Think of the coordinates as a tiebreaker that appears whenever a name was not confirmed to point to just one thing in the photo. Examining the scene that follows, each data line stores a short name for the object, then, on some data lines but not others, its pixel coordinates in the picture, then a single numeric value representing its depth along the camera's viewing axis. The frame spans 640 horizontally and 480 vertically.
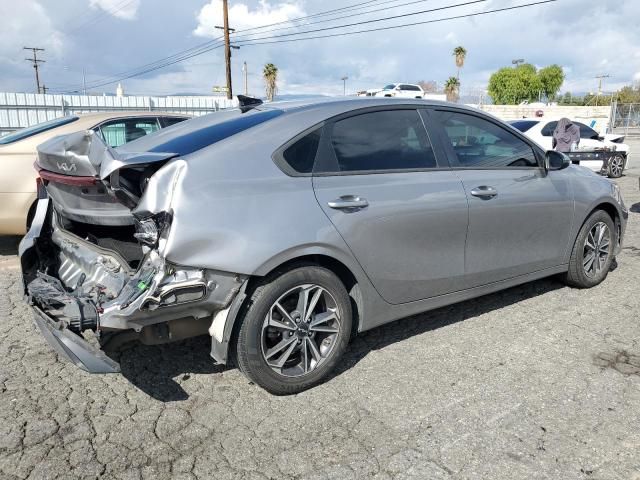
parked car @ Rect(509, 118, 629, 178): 13.57
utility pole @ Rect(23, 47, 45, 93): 58.00
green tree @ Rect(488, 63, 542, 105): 71.38
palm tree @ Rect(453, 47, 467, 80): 62.16
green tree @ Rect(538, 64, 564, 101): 73.88
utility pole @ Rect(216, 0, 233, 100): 28.16
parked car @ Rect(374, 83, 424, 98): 38.83
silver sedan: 2.70
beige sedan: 5.52
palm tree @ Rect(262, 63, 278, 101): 50.47
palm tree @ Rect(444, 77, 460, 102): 58.70
